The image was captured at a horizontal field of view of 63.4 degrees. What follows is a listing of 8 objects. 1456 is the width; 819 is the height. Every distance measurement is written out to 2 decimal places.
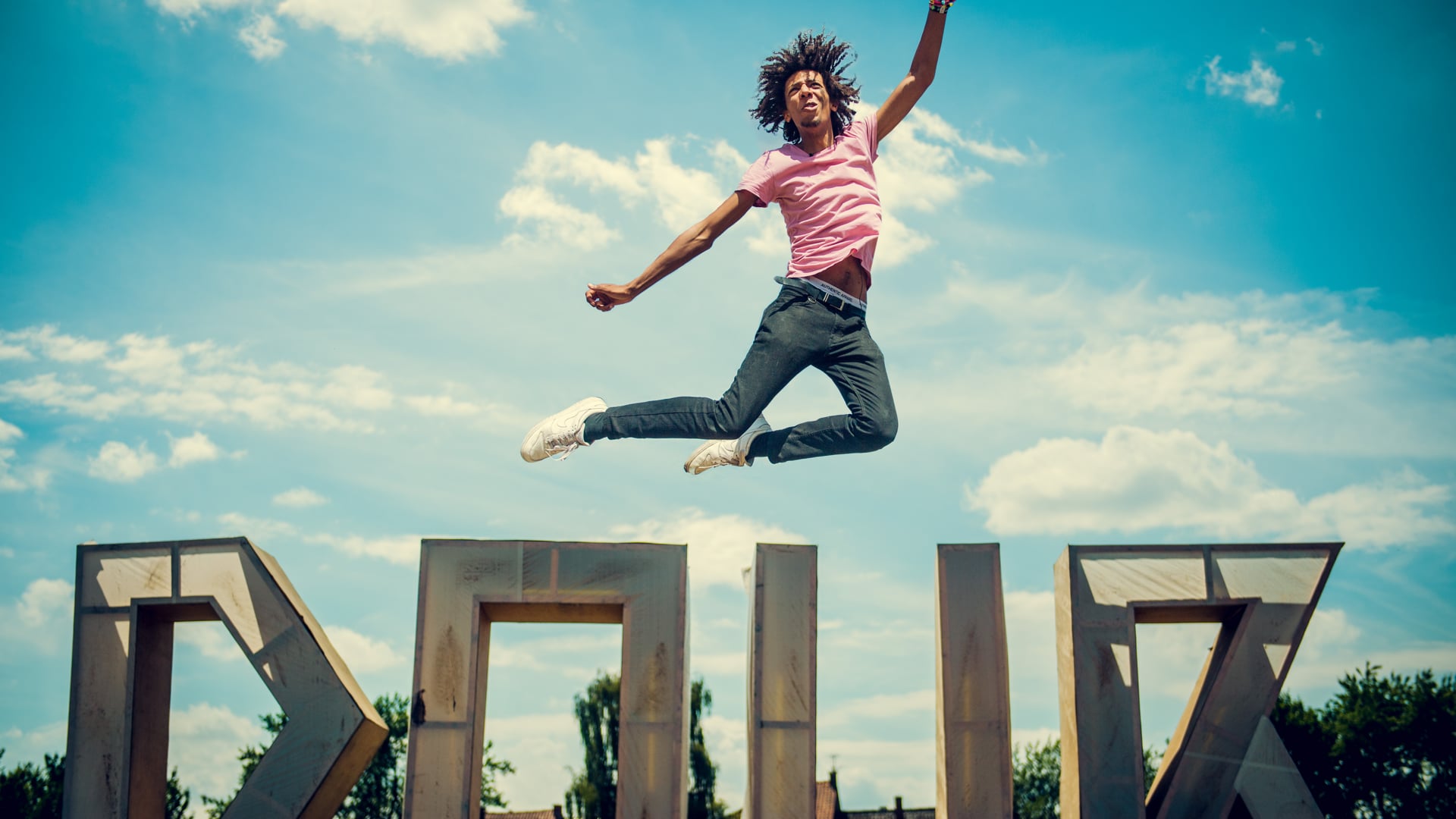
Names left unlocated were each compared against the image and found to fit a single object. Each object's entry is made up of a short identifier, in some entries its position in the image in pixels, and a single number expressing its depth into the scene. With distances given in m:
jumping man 6.30
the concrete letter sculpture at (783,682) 9.44
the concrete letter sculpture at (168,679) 9.66
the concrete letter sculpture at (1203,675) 9.59
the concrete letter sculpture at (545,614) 9.36
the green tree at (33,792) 36.94
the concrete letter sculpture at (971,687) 9.42
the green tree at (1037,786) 56.41
